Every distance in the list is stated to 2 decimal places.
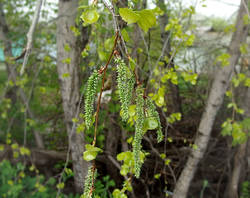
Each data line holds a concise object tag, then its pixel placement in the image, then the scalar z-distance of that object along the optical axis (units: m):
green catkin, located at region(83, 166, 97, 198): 0.64
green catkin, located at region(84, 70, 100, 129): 0.59
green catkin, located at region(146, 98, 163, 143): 0.71
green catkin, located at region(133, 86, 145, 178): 0.65
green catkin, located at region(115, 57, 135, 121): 0.57
